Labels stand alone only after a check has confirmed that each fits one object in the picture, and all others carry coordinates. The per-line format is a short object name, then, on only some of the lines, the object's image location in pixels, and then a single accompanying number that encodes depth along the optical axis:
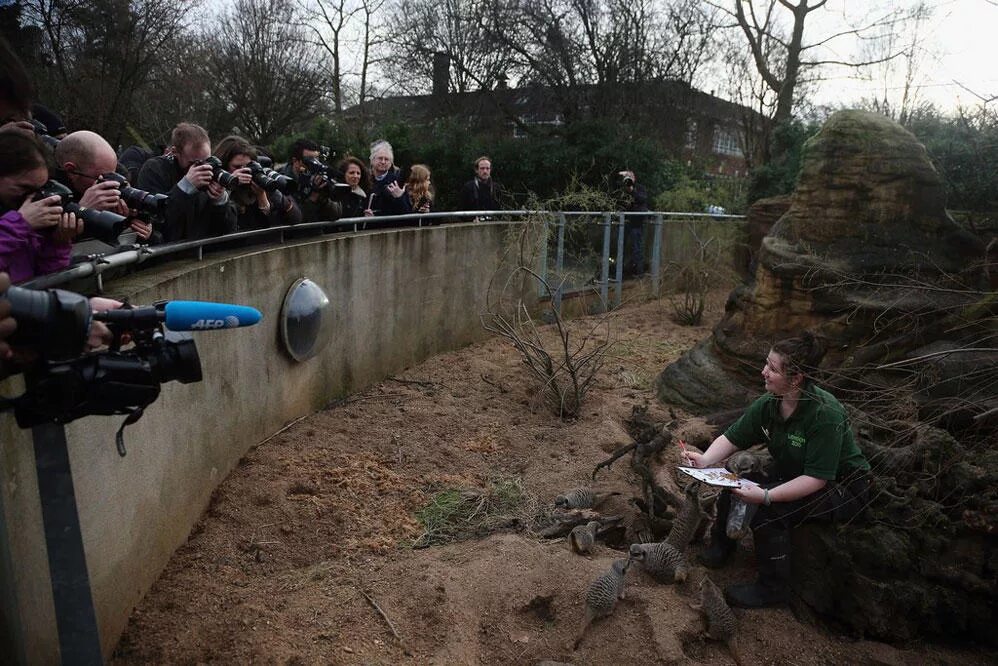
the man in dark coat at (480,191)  8.98
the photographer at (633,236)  10.75
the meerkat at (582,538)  3.89
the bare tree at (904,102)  16.27
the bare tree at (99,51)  10.62
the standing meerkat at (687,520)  3.99
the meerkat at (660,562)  3.70
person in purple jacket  2.37
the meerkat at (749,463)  4.10
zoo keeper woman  3.57
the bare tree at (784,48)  17.80
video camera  1.74
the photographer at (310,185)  5.66
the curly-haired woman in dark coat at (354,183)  6.36
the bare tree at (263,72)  16.94
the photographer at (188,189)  4.09
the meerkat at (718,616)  3.35
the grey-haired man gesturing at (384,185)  7.00
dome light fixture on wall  5.01
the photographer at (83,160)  3.32
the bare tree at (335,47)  18.81
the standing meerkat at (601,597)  3.35
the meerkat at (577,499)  4.40
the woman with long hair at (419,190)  7.57
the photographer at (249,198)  4.67
